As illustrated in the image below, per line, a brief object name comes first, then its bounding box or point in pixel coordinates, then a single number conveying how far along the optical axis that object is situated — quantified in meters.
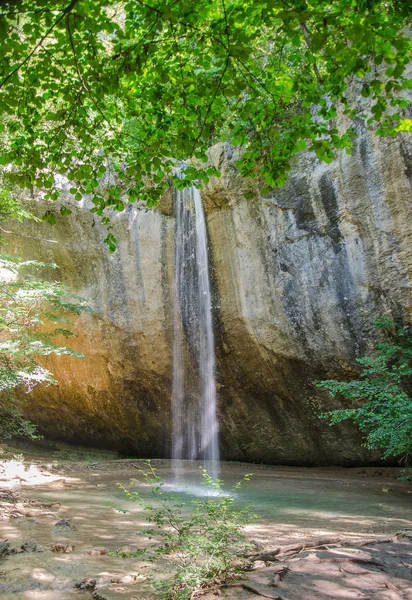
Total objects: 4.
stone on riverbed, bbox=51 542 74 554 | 4.23
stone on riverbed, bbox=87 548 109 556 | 4.20
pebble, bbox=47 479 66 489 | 8.81
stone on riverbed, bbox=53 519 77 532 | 5.10
